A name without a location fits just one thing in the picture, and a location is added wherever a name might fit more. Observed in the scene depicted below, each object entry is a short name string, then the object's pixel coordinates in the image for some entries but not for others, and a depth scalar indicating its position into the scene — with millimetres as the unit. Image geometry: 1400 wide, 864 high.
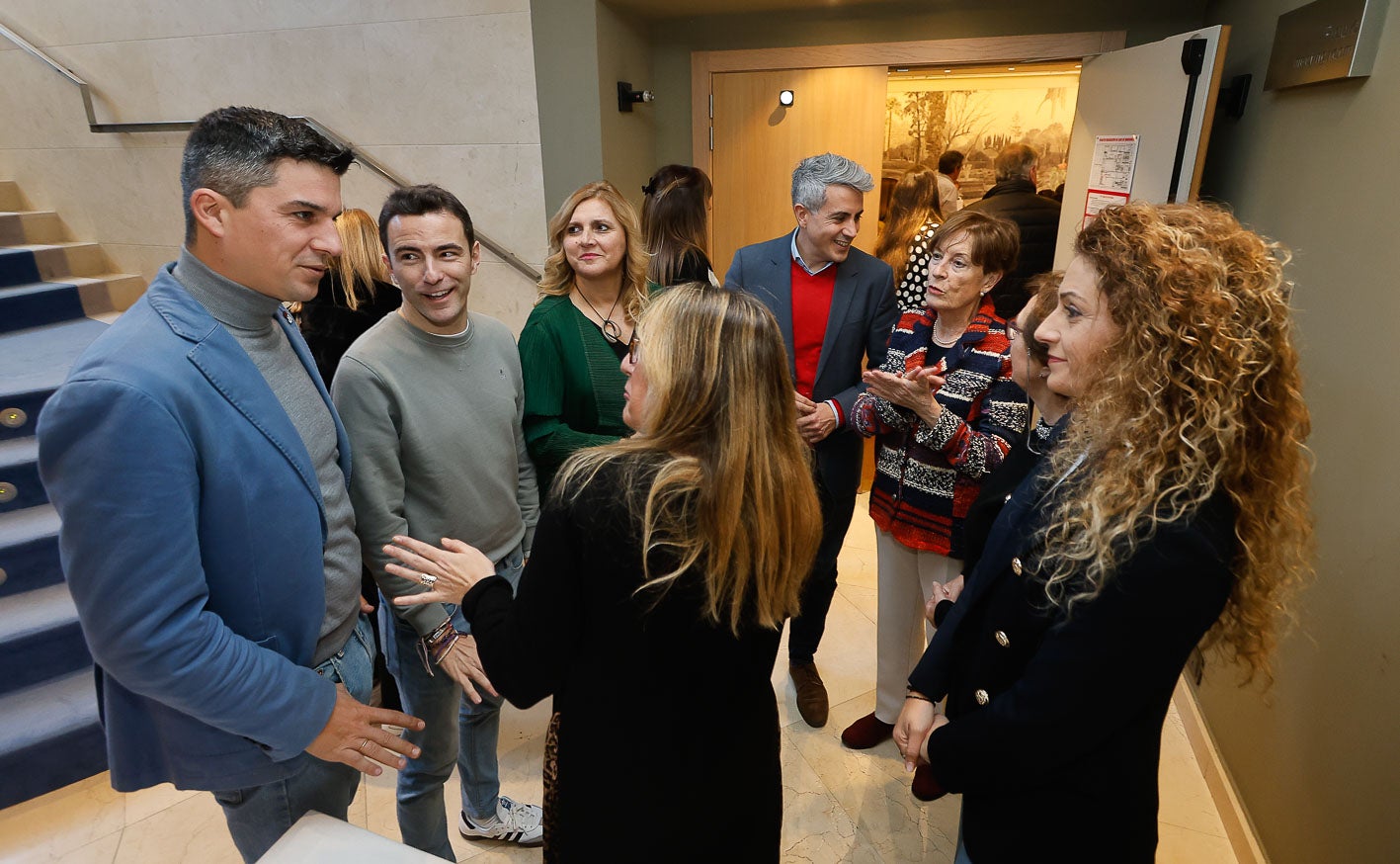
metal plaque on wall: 1702
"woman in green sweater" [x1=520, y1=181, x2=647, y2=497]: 1952
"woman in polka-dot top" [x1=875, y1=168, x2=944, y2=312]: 3057
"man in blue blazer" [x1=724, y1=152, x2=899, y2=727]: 2357
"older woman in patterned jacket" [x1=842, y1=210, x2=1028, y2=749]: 1913
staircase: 2236
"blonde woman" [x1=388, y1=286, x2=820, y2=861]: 1000
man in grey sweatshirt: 1541
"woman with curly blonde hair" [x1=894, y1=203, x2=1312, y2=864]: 976
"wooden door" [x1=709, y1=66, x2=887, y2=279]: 4223
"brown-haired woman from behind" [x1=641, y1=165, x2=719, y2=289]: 2555
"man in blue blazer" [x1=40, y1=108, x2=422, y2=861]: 956
